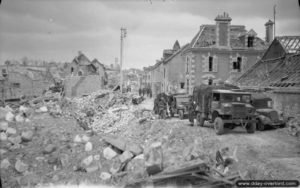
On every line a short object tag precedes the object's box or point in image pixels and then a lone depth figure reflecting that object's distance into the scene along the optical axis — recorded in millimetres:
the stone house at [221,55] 24662
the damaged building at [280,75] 13984
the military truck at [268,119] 13477
